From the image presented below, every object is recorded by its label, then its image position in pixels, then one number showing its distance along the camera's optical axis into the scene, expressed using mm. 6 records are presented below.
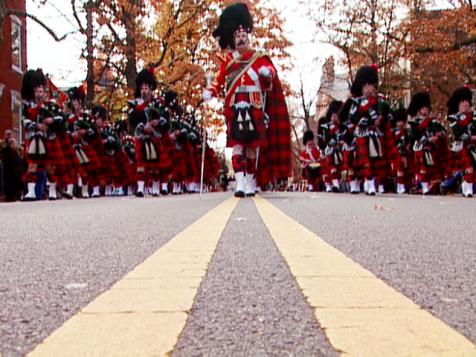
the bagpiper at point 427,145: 14891
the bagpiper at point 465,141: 12227
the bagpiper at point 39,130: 12023
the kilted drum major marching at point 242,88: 9328
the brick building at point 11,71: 22375
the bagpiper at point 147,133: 13766
